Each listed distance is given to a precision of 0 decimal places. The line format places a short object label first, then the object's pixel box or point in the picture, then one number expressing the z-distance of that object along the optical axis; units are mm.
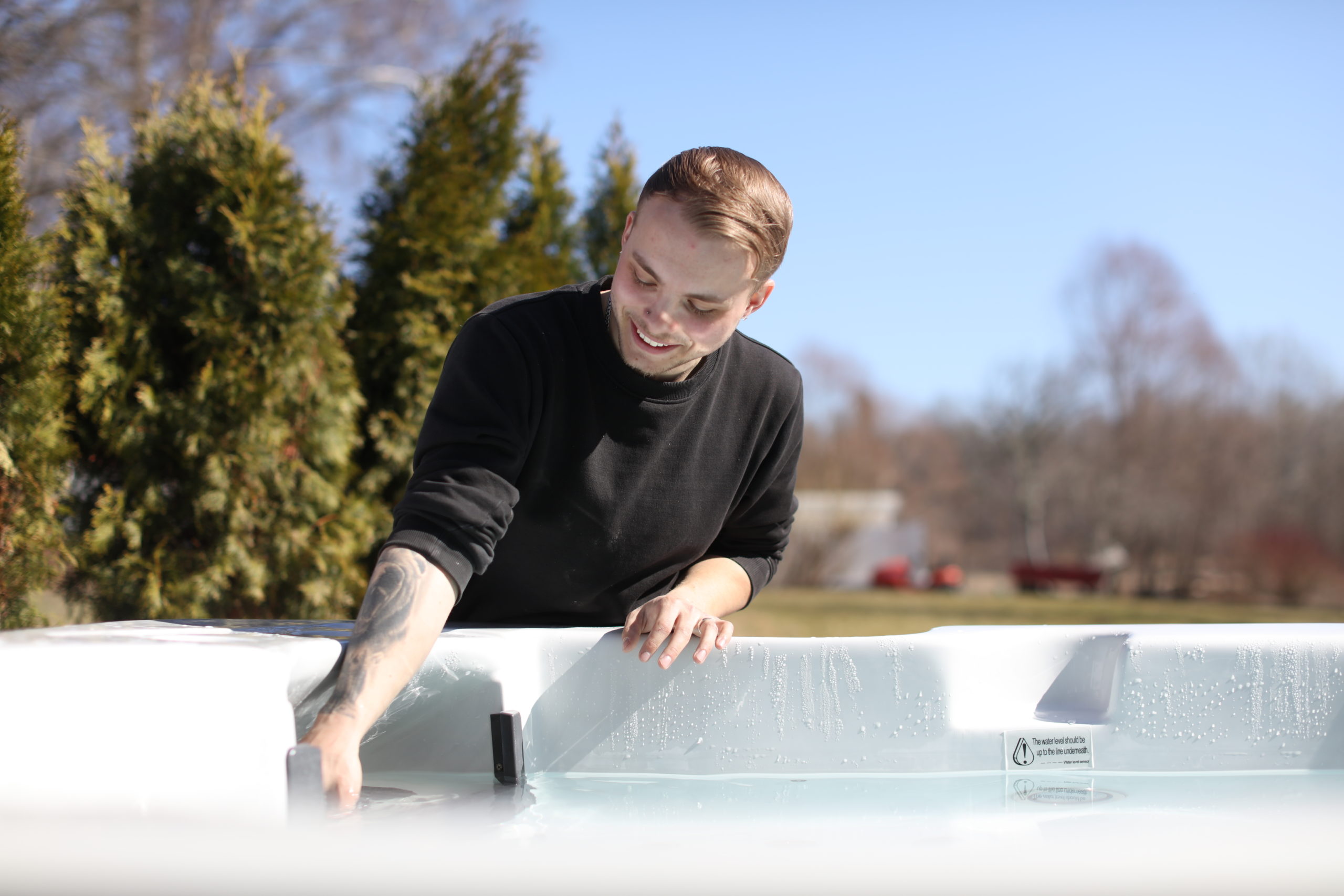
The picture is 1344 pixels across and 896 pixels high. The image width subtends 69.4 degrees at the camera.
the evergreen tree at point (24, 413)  2498
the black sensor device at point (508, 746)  1686
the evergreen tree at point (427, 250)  3707
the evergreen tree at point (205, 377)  3135
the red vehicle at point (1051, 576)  15969
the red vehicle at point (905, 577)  16844
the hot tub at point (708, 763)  802
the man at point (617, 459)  1440
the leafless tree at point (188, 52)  7488
